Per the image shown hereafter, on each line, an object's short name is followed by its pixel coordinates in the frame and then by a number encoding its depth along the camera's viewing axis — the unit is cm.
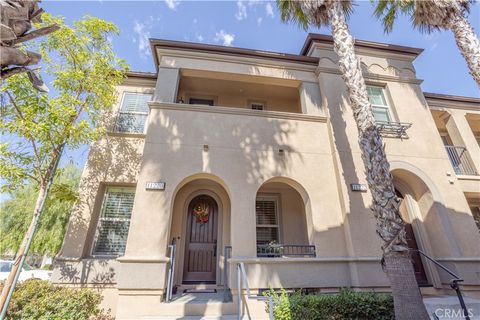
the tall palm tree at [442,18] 670
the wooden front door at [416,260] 733
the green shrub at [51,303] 474
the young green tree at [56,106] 552
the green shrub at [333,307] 459
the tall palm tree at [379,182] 427
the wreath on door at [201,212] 814
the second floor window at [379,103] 882
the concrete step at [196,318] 522
